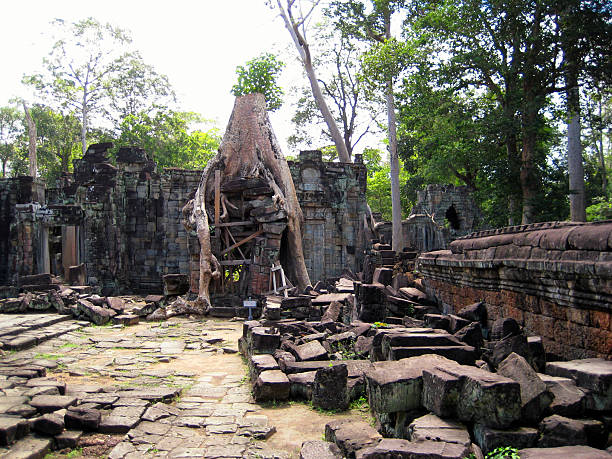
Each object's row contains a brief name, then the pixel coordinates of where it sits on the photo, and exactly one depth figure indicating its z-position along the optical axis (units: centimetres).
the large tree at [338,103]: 2838
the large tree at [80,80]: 3033
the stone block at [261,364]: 584
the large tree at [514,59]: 1180
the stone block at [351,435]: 359
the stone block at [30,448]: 370
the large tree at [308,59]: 2378
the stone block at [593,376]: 315
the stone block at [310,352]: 605
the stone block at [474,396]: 313
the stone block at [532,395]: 318
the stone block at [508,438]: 300
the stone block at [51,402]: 466
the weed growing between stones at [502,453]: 290
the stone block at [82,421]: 438
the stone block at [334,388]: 493
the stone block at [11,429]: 389
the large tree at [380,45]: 1659
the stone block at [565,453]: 263
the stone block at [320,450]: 361
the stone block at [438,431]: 308
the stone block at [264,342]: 680
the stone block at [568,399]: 317
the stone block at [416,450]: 288
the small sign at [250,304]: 1114
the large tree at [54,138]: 3262
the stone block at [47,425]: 421
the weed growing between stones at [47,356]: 733
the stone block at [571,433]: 296
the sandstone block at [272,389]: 531
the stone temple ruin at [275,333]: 335
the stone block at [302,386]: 534
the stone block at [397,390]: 372
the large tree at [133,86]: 3136
